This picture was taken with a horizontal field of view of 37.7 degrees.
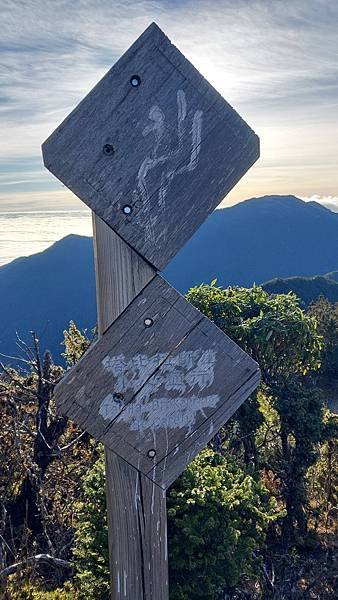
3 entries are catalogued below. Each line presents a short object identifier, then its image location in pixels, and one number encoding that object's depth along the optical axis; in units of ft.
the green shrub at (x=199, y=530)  9.91
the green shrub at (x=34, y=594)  9.48
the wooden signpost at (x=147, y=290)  3.49
